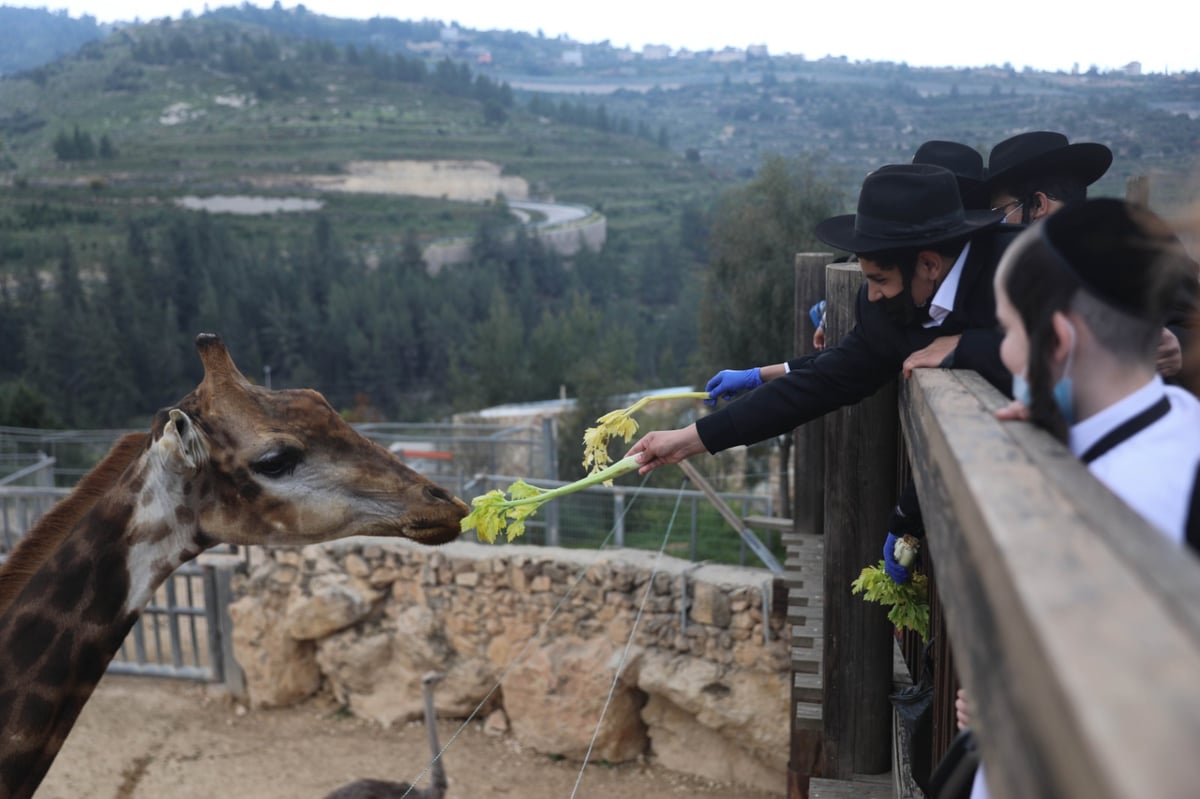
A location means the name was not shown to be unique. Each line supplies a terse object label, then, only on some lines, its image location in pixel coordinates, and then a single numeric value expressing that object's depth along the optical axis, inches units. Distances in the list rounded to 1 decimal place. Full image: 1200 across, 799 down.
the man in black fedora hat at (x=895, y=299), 94.3
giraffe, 120.6
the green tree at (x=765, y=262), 584.4
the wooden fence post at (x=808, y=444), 192.9
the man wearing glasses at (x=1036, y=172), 144.3
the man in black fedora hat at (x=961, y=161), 139.3
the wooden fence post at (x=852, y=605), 129.3
